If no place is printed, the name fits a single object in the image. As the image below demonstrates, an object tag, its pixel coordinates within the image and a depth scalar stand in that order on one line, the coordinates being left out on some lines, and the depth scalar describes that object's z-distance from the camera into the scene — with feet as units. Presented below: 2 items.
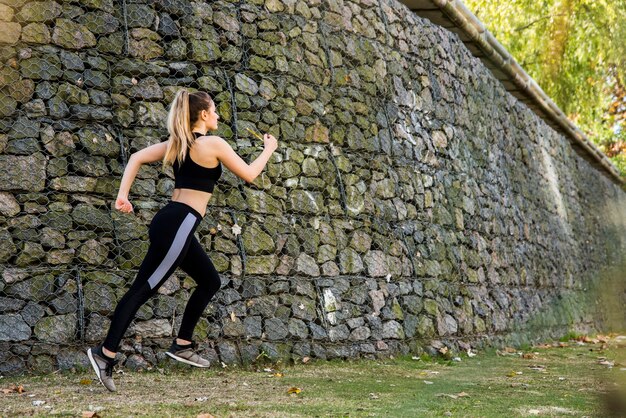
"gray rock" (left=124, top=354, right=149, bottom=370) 20.03
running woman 15.60
